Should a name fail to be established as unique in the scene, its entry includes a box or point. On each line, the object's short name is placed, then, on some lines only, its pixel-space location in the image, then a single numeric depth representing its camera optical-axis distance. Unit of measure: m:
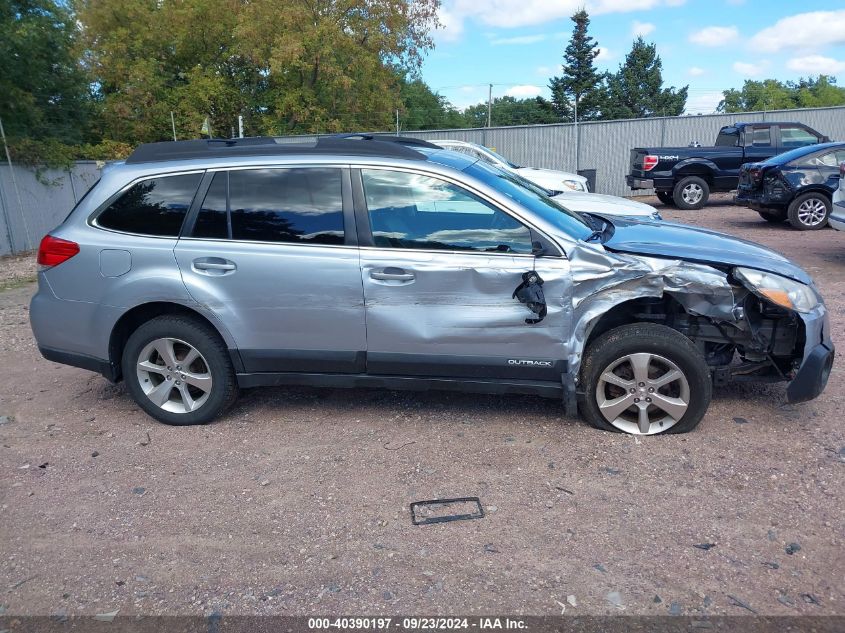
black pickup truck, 15.46
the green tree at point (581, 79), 59.41
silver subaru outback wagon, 3.98
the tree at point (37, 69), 15.20
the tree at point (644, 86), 64.50
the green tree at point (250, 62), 23.16
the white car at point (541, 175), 11.10
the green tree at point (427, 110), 56.54
